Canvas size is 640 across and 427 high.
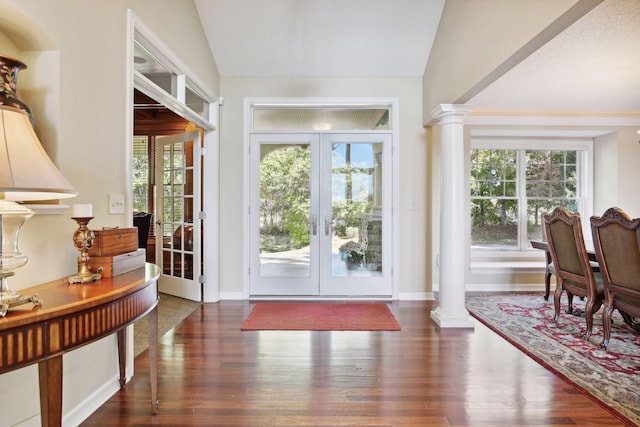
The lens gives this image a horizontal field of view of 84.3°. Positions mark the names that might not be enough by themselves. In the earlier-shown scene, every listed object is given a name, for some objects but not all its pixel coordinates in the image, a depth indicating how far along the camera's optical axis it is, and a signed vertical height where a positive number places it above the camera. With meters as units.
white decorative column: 3.48 -0.04
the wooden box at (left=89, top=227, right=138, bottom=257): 1.73 -0.15
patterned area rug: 2.19 -1.10
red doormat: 3.38 -1.08
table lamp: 1.12 +0.13
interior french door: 4.27 -0.02
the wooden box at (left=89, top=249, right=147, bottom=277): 1.72 -0.26
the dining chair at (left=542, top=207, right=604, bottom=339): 3.09 -0.47
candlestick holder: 1.61 -0.16
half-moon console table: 1.07 -0.38
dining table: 4.13 -0.61
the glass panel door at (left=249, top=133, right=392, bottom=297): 4.41 -0.01
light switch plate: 2.21 +0.06
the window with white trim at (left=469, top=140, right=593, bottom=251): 5.45 +0.39
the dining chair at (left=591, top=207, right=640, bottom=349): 2.55 -0.36
